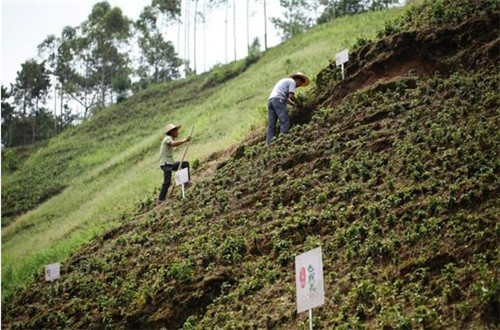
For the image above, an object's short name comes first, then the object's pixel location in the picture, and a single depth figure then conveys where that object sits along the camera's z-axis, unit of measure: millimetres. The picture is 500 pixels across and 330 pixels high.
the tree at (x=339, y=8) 58688
